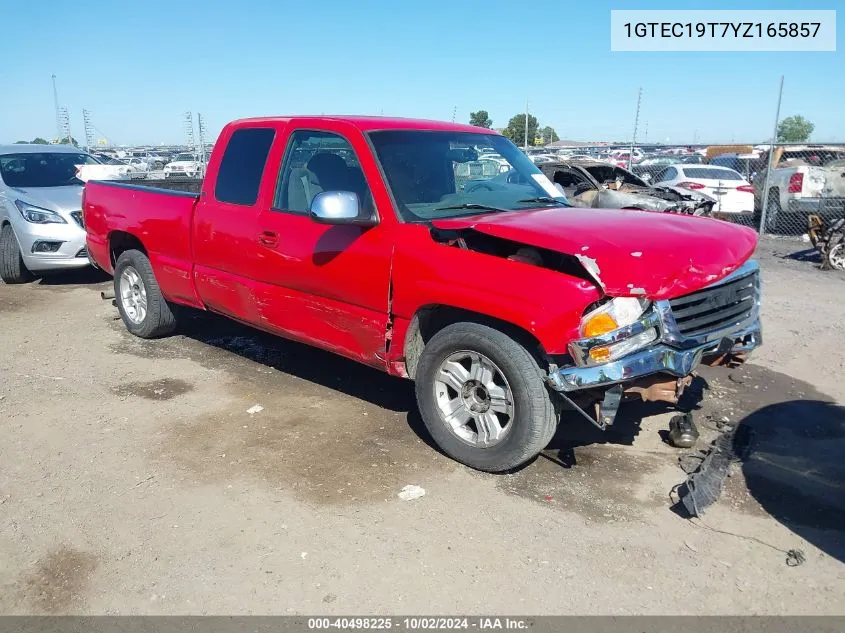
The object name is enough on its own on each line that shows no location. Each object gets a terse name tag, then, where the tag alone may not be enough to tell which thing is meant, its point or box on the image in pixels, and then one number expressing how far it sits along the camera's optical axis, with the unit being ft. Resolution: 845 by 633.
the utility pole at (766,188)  42.03
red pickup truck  11.72
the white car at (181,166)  88.08
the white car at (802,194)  42.14
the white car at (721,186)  51.16
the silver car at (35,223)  28.60
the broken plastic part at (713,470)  12.03
